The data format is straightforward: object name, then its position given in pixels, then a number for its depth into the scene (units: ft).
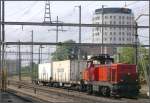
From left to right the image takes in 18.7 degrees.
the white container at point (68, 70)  159.43
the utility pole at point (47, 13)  151.53
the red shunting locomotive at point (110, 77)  114.21
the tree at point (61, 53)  389.76
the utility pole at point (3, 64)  133.44
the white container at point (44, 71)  213.89
